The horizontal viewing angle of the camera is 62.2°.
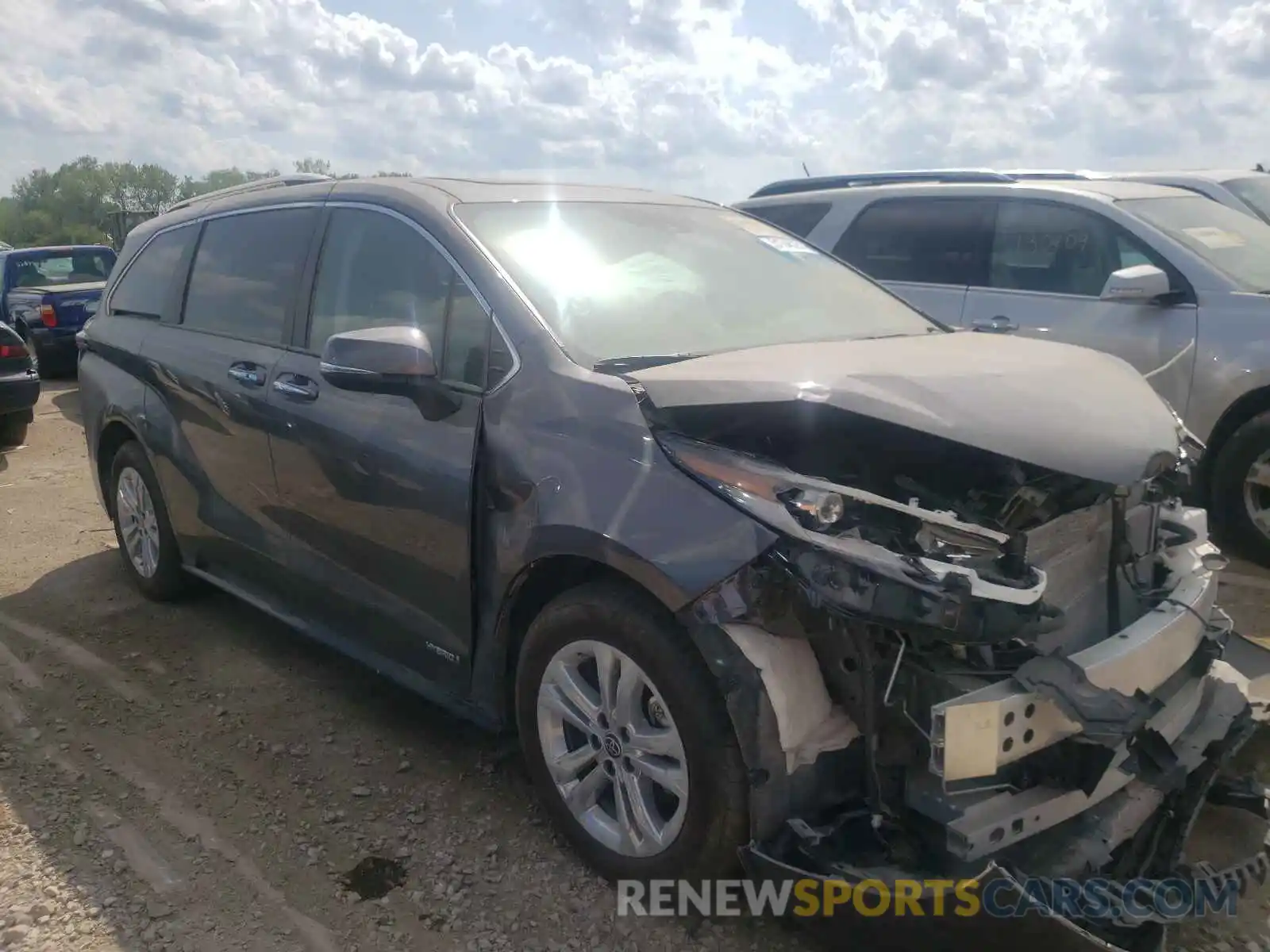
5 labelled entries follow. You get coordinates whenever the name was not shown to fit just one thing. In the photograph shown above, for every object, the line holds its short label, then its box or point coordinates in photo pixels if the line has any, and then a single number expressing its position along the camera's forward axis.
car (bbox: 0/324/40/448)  8.88
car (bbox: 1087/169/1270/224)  7.56
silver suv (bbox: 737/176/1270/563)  5.15
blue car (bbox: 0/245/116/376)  13.22
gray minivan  2.23
